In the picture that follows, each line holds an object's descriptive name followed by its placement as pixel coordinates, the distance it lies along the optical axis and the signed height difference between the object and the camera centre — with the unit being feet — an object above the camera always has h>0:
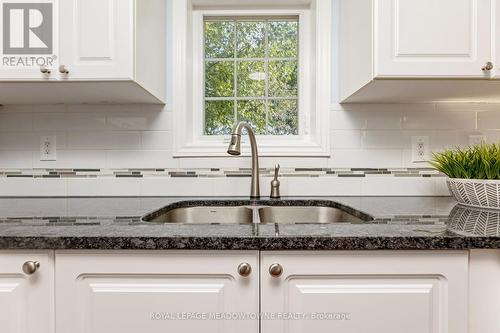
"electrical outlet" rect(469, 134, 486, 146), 4.88 +0.32
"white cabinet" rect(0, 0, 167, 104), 3.59 +1.27
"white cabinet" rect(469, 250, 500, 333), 2.62 -1.01
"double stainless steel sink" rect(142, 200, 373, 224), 4.49 -0.67
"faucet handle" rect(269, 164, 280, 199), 4.69 -0.35
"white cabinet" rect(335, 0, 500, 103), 3.55 +1.27
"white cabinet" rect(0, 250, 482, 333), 2.62 -1.01
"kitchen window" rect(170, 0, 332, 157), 4.90 +1.36
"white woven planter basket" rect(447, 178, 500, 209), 3.42 -0.32
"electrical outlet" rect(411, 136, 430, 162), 4.88 +0.23
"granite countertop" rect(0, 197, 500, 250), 2.55 -0.56
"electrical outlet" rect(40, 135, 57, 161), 4.94 +0.20
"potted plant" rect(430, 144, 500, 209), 3.46 -0.15
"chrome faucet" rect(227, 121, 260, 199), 4.09 +0.14
